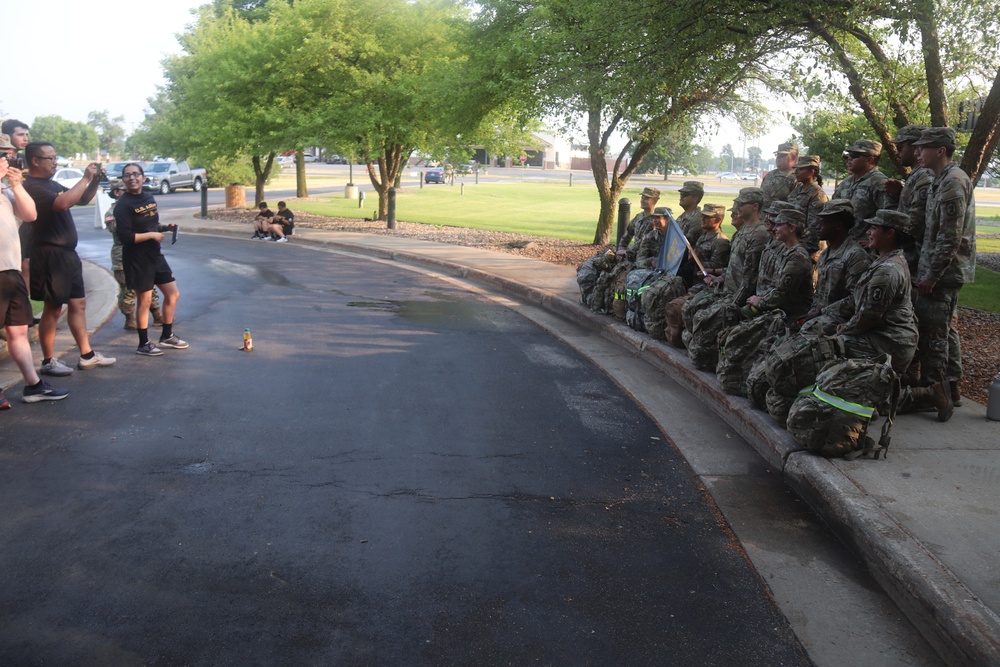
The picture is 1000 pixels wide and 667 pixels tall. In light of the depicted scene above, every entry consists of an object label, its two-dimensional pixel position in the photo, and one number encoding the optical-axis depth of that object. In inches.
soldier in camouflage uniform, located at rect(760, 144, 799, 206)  360.5
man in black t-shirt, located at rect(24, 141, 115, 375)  299.6
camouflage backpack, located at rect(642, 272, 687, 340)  374.9
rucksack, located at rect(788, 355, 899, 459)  217.2
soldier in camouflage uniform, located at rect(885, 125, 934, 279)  262.8
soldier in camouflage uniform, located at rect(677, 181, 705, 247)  401.7
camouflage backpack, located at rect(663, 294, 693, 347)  355.3
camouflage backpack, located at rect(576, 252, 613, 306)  460.4
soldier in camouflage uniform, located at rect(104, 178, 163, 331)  402.6
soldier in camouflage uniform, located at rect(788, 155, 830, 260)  323.0
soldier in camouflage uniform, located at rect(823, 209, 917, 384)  228.4
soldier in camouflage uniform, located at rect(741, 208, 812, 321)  279.6
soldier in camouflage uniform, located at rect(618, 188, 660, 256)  439.8
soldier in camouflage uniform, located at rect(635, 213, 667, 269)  418.6
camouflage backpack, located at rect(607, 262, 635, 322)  428.5
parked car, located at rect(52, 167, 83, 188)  1596.9
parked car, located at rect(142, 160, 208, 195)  1852.9
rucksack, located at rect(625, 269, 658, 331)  398.0
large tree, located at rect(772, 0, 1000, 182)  369.4
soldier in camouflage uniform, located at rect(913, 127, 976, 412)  251.8
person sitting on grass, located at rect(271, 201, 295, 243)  884.0
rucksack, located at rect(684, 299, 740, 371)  315.3
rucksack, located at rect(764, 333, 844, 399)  238.1
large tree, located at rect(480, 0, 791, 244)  418.9
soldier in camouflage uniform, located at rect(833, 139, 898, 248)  287.9
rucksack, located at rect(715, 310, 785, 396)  280.1
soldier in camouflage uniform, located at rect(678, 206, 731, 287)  374.0
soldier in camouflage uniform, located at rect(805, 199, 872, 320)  247.8
